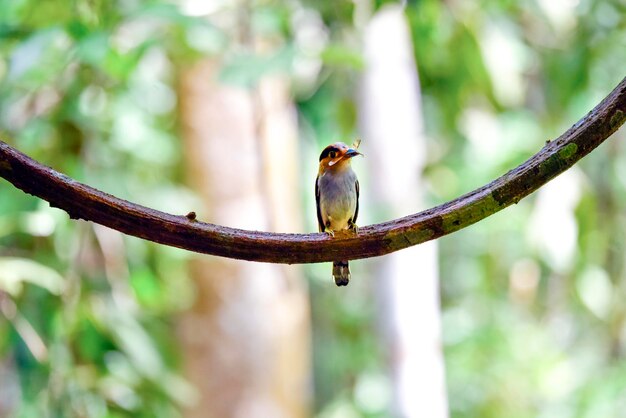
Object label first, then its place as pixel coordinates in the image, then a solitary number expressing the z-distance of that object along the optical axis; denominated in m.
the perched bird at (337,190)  4.40
